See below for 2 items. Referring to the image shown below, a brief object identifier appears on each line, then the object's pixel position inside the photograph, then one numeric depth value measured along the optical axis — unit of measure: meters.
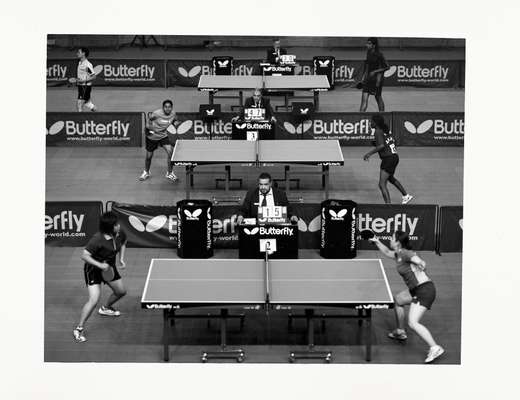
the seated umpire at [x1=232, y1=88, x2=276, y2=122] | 18.47
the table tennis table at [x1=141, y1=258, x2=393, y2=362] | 10.48
